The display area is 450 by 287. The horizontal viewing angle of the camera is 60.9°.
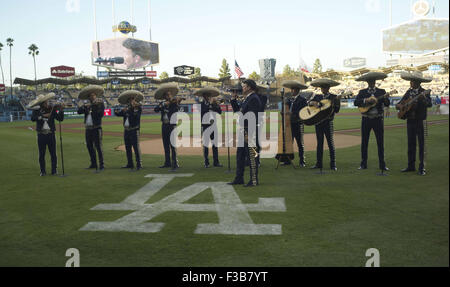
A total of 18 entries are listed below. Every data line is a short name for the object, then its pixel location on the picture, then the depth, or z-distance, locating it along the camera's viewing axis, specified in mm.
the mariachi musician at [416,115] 9725
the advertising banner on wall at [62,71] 75938
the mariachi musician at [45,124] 11289
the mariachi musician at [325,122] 10867
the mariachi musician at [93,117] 12023
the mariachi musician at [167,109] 12203
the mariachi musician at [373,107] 10344
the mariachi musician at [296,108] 12084
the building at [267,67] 124650
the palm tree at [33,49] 100000
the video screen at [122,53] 81500
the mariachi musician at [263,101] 11239
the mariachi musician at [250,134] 9023
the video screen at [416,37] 90312
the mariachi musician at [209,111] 12336
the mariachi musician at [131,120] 12141
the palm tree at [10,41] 98438
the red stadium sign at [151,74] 84875
